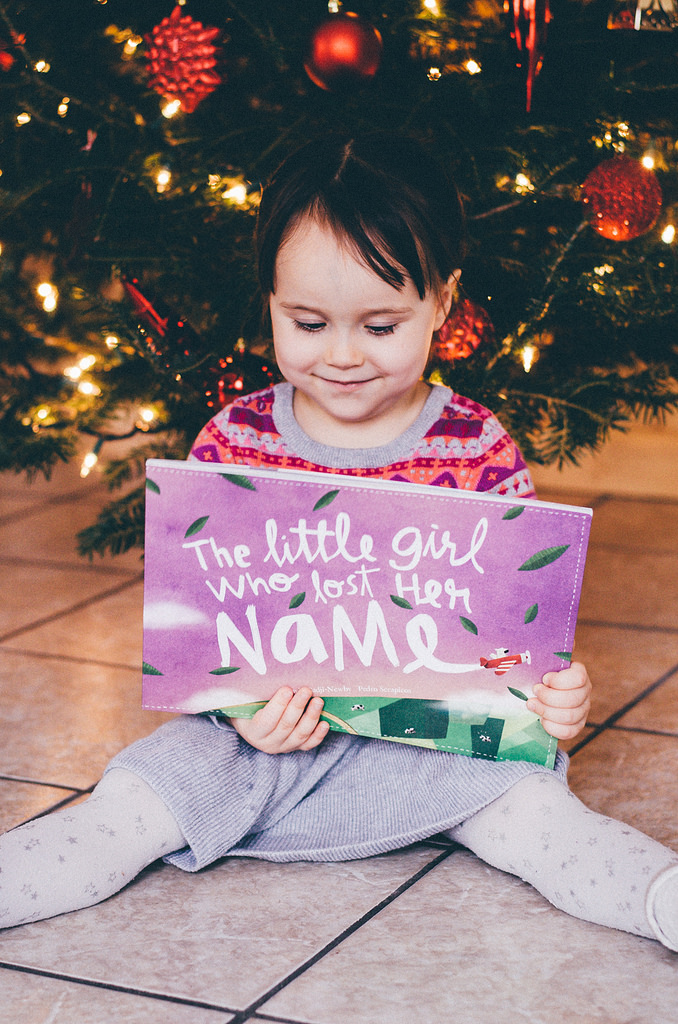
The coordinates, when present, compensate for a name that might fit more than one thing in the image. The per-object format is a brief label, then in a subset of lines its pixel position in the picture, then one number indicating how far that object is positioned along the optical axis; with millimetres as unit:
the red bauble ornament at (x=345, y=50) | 1659
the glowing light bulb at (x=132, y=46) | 1823
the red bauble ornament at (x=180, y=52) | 1693
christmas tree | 1719
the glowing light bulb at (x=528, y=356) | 1759
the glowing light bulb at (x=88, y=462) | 1892
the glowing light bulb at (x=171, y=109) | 1767
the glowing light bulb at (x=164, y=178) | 1762
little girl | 1477
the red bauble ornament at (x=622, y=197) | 1685
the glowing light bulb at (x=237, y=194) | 1772
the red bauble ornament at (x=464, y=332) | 1760
